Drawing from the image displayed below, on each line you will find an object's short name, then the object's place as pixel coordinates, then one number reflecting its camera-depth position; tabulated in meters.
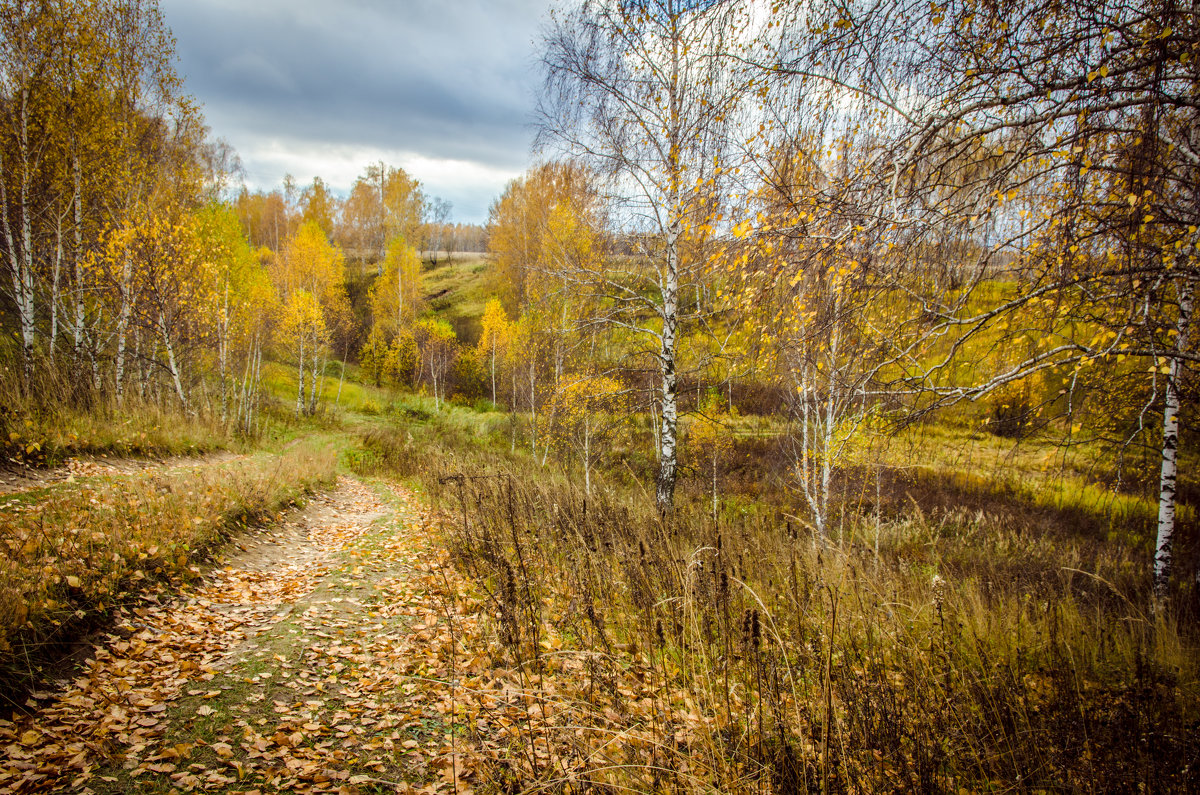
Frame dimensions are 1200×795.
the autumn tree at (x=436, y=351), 28.80
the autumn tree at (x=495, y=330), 25.76
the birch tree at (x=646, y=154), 6.08
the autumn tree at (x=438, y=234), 58.41
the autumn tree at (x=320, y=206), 45.44
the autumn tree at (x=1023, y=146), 2.20
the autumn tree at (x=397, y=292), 31.48
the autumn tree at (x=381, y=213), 41.47
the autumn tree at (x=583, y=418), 8.32
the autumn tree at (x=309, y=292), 22.70
